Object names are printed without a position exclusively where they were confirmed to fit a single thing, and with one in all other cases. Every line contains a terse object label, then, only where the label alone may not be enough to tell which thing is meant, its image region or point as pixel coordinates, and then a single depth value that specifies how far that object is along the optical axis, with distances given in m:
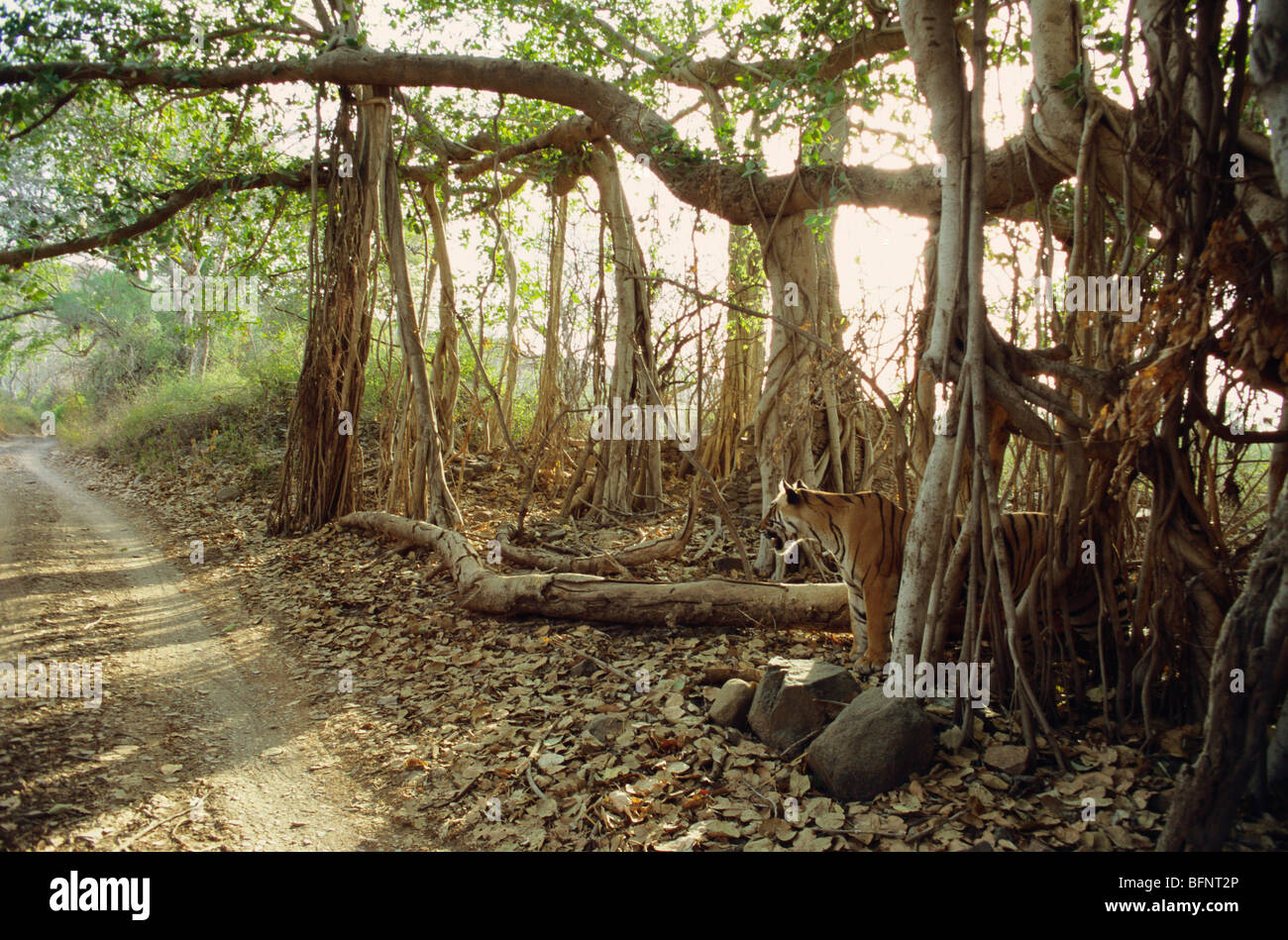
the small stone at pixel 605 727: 3.71
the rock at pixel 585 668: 4.54
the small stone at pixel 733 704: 3.64
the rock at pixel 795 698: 3.38
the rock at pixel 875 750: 2.95
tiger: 4.19
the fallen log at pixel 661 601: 4.92
